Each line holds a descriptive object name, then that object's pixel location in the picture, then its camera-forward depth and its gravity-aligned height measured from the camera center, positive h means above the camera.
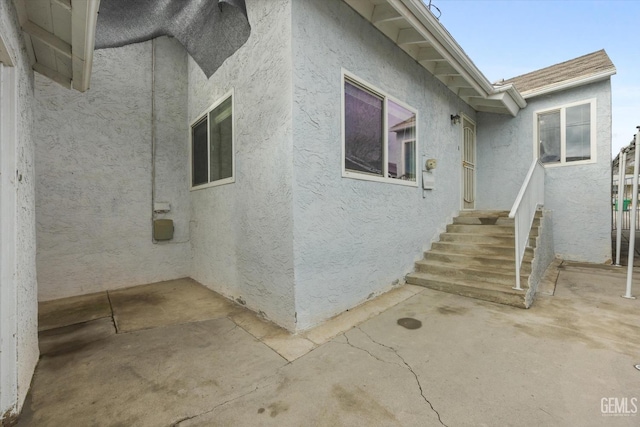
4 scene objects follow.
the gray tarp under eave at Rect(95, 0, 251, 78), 2.46 +1.94
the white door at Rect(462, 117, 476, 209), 6.39 +1.19
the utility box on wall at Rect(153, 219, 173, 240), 4.95 -0.32
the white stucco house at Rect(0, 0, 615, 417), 2.78 +0.82
